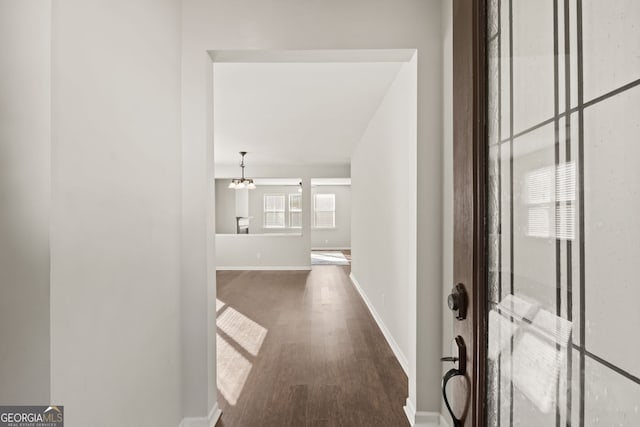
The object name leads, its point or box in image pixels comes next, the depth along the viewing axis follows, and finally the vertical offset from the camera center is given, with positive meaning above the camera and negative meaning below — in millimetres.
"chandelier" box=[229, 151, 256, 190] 7012 +634
